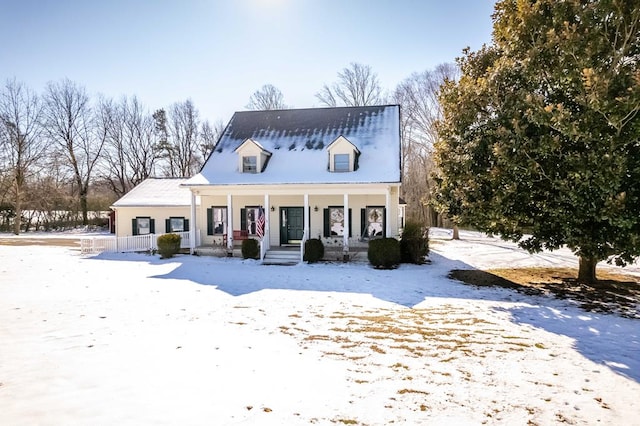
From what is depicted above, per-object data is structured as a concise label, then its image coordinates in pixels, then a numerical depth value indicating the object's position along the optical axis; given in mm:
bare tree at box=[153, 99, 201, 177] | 46094
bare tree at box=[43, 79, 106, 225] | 39844
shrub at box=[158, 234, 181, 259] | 17562
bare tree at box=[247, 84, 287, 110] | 41219
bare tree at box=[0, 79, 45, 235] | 33250
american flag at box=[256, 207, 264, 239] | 17000
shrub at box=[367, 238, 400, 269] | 14891
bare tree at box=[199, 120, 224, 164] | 47438
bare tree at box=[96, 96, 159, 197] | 42906
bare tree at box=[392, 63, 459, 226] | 33125
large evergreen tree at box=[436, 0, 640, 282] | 8539
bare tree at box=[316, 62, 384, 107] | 38188
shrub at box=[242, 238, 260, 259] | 16594
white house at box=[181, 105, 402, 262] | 16891
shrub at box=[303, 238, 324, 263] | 15914
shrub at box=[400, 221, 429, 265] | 15938
